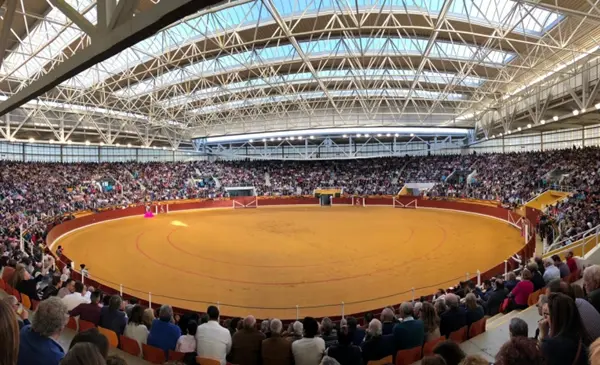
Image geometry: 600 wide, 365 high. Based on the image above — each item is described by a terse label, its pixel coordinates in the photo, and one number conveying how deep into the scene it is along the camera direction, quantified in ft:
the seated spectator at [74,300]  26.16
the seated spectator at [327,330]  24.06
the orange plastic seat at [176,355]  19.36
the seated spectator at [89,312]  24.09
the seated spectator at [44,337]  9.52
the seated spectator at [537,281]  29.12
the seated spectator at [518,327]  15.58
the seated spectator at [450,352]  11.08
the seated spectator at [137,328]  21.89
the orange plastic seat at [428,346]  20.80
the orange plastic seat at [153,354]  19.90
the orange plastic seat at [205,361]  18.33
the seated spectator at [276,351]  19.47
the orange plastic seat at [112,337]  21.93
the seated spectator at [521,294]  27.68
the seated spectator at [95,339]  10.82
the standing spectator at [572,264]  32.20
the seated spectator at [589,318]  11.50
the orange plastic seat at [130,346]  21.09
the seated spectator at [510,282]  31.63
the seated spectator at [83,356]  6.79
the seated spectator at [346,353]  18.06
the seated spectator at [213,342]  19.48
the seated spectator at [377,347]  19.61
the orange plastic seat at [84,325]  23.39
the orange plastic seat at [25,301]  28.07
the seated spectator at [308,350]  19.12
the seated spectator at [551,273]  29.09
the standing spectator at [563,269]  30.53
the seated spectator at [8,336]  6.56
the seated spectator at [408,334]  20.34
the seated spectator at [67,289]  27.43
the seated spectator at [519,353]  8.16
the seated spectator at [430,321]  21.75
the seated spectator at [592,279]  16.55
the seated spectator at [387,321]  22.82
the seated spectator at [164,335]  20.65
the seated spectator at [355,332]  22.66
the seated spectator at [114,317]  22.77
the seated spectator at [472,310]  23.27
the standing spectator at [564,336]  10.28
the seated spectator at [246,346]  20.04
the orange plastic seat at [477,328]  23.24
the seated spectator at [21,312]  16.08
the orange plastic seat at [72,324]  24.52
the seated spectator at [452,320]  22.70
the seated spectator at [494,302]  29.84
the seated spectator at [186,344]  19.88
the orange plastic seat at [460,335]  22.04
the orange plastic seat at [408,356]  19.61
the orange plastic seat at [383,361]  19.07
